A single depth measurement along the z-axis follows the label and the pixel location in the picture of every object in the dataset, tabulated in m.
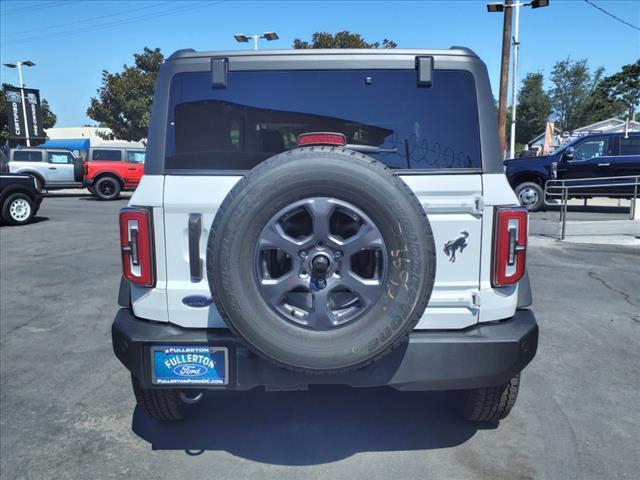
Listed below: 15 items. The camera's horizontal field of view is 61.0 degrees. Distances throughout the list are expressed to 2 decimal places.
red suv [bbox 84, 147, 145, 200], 21.31
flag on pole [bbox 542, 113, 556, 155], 26.11
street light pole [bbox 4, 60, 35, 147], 29.99
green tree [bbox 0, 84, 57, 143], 38.09
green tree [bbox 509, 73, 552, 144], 65.69
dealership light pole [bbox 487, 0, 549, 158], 19.80
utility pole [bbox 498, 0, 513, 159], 18.42
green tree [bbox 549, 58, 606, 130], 74.38
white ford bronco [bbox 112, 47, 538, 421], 2.31
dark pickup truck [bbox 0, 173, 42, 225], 13.10
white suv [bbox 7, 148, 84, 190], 21.97
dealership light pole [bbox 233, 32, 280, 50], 23.95
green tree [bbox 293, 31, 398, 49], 33.69
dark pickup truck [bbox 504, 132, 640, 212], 14.20
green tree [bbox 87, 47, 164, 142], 37.34
